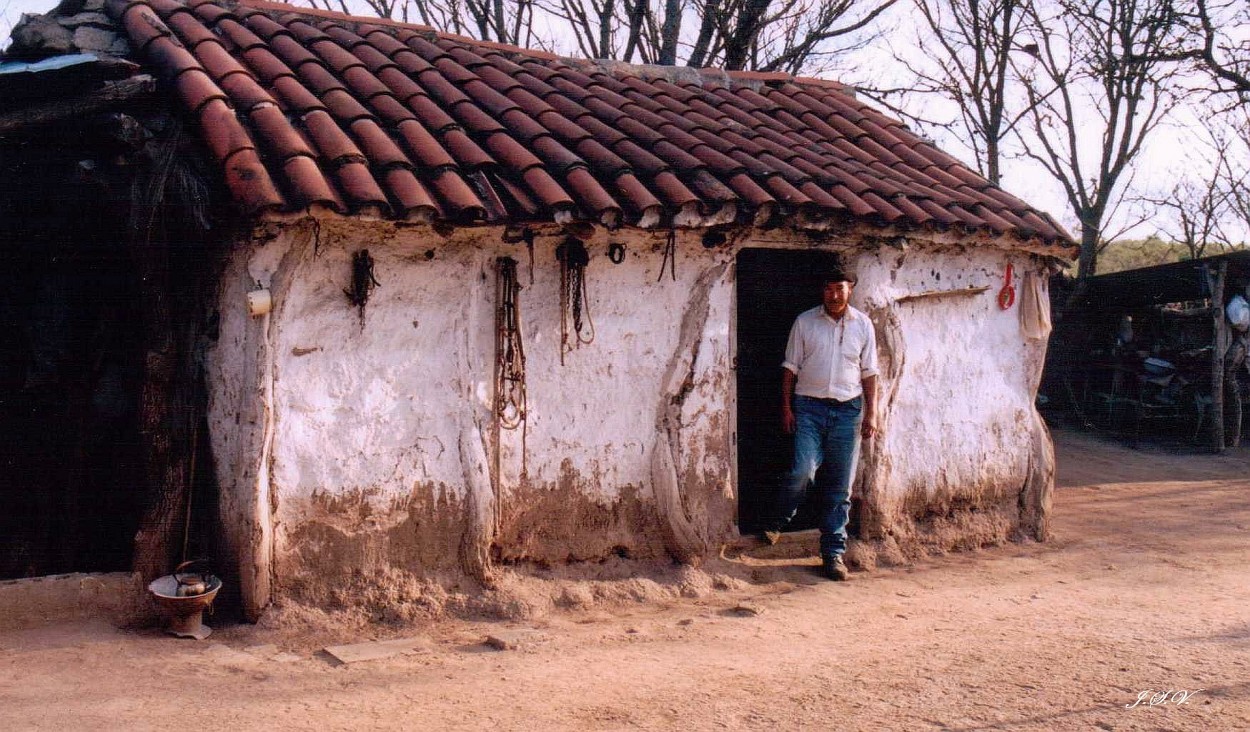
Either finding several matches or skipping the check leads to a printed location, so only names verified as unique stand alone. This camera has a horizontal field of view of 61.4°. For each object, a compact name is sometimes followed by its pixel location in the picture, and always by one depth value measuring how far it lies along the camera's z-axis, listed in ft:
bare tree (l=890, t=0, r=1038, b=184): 53.67
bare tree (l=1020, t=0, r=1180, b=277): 52.24
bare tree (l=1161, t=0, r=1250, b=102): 41.34
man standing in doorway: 19.95
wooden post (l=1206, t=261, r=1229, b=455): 40.78
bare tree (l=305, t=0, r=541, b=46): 51.65
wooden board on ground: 14.88
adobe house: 16.01
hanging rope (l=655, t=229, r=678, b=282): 19.13
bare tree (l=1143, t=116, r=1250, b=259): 64.69
